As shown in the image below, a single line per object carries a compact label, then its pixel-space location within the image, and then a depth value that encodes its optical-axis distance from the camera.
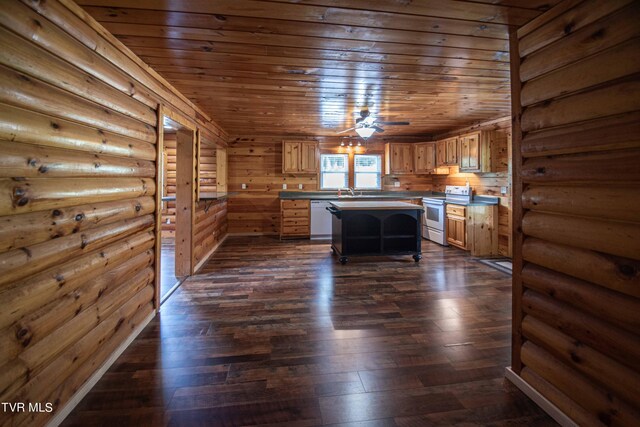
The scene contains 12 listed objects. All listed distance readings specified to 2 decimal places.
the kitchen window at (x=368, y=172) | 7.29
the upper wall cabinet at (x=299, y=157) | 6.68
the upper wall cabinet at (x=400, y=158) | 6.80
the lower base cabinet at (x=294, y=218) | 6.54
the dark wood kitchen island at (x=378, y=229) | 4.65
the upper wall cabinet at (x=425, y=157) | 6.56
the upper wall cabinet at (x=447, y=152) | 5.88
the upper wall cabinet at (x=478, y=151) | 5.18
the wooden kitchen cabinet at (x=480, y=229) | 5.08
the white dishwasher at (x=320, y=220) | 6.54
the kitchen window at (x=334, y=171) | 7.19
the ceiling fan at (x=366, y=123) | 4.18
